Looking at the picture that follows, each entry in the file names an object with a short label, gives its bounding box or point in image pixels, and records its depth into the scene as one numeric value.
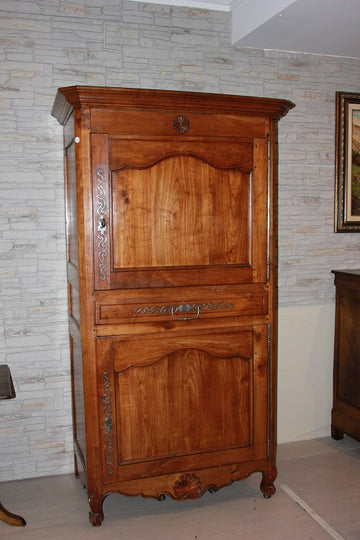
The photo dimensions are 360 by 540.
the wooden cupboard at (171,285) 2.10
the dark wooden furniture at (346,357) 2.92
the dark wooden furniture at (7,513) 2.17
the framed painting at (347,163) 3.05
